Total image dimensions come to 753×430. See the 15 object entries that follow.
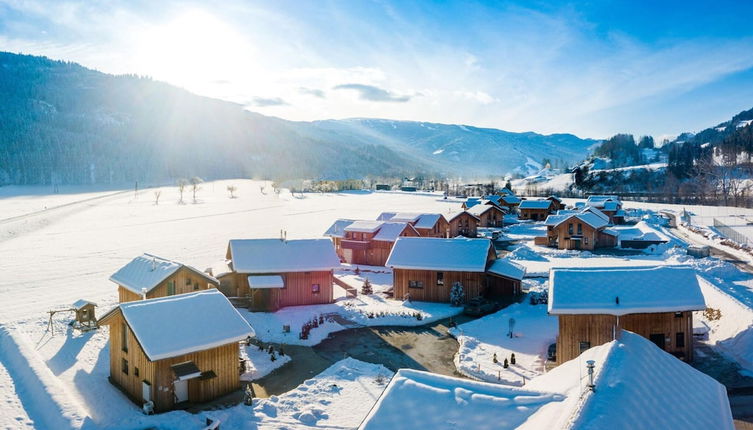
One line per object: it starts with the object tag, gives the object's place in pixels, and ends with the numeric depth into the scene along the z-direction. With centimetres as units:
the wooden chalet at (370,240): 4788
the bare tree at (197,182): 14727
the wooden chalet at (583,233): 5738
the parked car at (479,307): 3191
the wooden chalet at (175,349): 1880
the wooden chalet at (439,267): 3459
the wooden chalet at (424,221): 5591
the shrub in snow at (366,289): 3741
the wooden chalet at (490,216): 8025
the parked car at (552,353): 2338
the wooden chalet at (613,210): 8056
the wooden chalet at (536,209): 8762
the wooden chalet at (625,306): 2205
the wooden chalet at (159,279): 2705
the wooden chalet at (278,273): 3303
